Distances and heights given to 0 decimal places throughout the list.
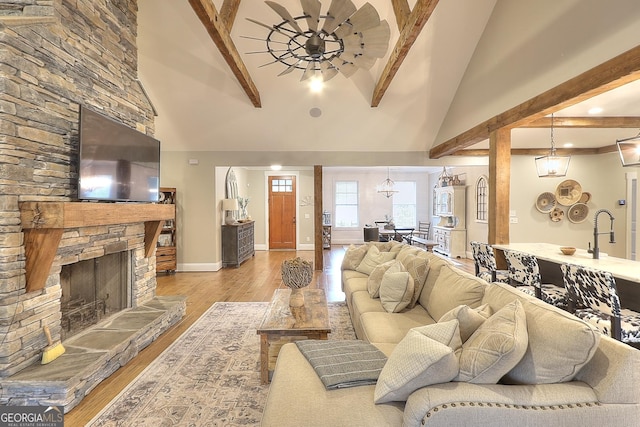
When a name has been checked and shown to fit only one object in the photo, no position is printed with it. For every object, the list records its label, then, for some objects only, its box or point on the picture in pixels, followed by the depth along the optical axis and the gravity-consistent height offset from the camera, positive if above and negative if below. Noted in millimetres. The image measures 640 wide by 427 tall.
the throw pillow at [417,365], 1394 -629
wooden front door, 10078 +30
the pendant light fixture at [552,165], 4199 +599
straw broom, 2500 -1026
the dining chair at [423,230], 10230 -523
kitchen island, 2875 -465
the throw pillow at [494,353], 1396 -579
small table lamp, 7367 +127
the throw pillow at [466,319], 1704 -531
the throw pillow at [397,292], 2902 -674
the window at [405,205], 11672 +279
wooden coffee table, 2549 -849
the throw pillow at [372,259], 4090 -564
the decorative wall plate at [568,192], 6730 +423
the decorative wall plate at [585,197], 6734 +322
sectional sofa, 1327 -702
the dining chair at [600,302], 2469 -679
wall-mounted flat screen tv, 2893 +496
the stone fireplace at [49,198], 2311 +111
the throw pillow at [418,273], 3057 -540
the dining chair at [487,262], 3957 -583
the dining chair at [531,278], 3296 -662
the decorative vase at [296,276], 3000 -551
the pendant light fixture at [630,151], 3305 +615
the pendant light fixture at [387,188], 10242 +789
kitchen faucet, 3438 -364
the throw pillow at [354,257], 4676 -609
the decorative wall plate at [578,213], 6773 +8
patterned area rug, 2236 -1319
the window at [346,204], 11586 +308
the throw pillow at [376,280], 3312 -658
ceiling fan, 2516 +1441
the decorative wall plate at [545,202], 6914 +228
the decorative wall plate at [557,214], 6891 -13
